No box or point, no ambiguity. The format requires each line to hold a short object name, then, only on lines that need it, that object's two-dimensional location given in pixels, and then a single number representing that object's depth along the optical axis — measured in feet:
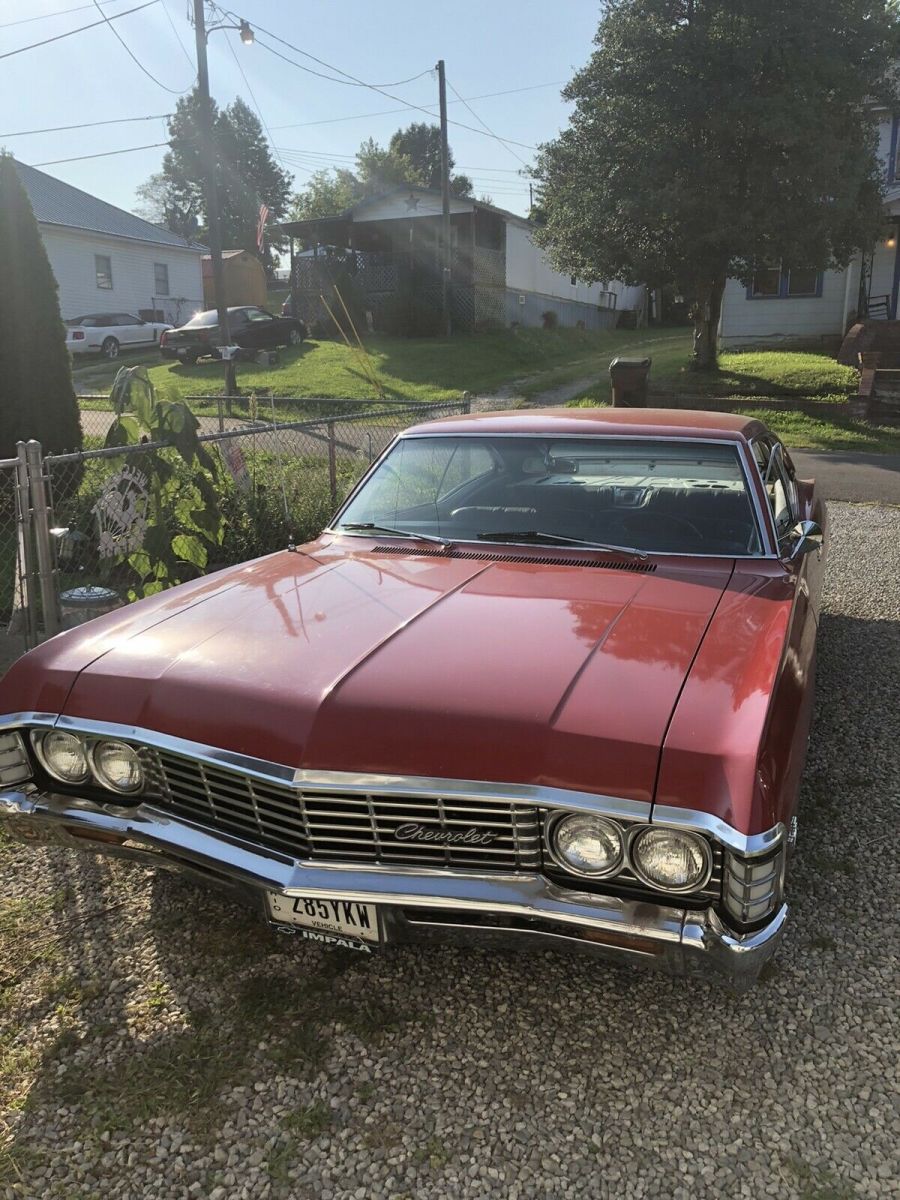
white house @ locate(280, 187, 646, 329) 92.07
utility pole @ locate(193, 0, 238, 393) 55.88
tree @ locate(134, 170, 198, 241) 255.50
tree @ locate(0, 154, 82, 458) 27.53
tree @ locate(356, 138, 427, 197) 211.82
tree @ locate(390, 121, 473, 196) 256.11
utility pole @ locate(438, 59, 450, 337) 84.74
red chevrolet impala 6.86
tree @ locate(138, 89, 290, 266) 226.99
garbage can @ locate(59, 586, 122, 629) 15.87
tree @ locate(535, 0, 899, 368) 50.83
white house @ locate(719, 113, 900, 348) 71.92
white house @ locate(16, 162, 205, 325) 94.99
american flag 67.89
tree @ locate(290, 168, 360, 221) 183.42
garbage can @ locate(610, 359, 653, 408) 52.95
